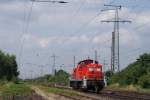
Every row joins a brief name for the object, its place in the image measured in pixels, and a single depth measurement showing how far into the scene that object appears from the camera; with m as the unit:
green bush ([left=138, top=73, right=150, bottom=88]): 63.84
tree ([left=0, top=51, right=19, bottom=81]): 137.19
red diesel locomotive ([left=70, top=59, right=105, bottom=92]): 54.50
